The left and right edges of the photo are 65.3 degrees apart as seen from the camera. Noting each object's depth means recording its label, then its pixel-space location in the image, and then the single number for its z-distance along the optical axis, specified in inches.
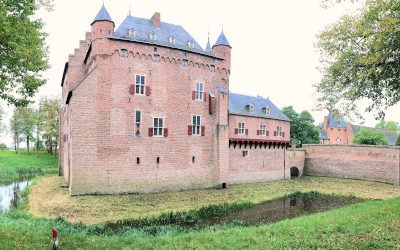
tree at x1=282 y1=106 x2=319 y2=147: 1750.7
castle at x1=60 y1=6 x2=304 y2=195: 740.0
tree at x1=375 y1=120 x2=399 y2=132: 2681.6
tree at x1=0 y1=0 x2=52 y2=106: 343.9
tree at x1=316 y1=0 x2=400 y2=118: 358.6
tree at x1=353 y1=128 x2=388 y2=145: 1689.2
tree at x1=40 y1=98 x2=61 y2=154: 1632.6
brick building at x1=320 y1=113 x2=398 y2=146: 2198.6
